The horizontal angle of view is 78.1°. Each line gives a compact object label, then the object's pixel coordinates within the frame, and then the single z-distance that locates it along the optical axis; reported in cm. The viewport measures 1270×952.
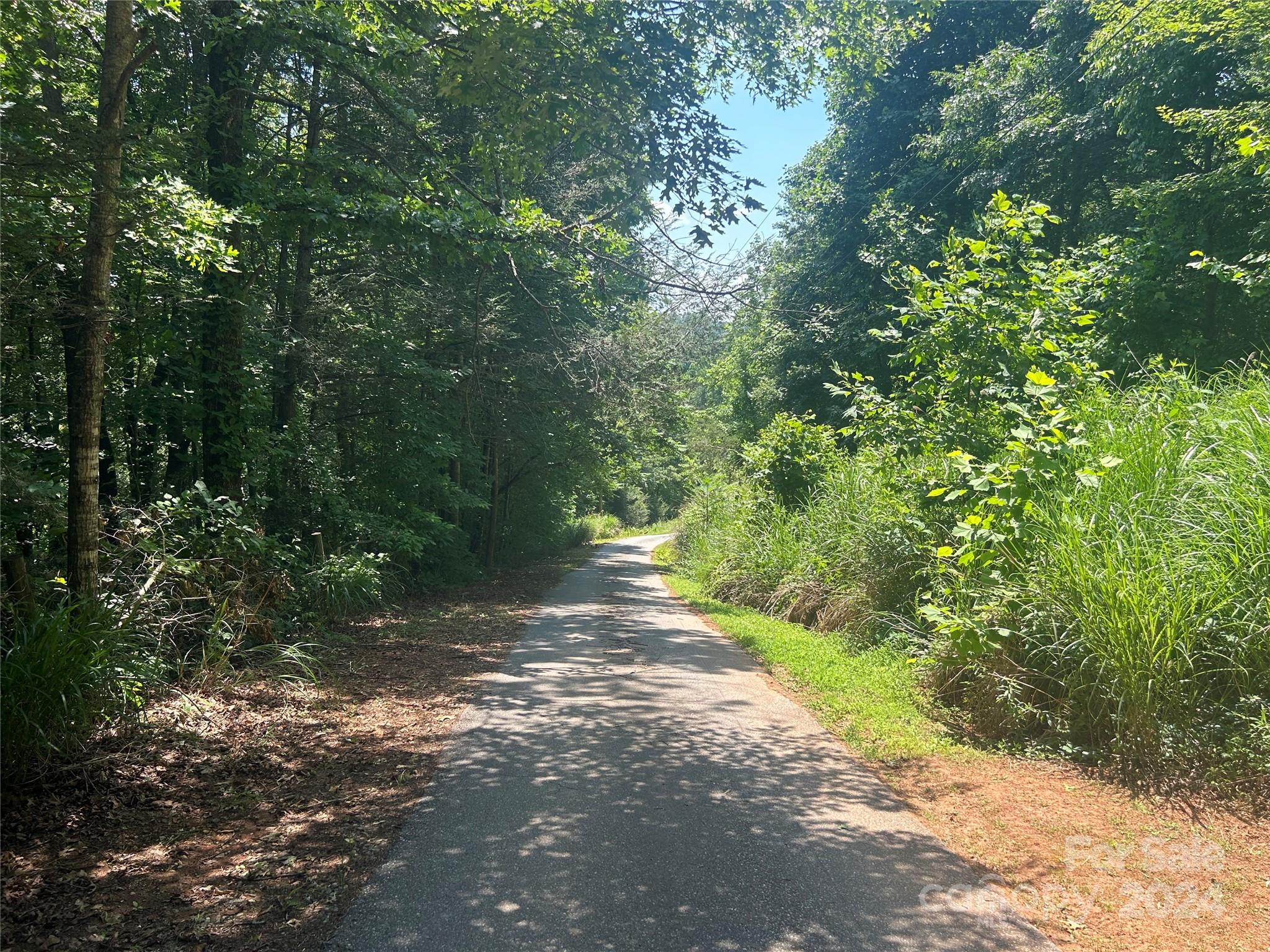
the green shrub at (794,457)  1465
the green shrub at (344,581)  1052
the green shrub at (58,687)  432
